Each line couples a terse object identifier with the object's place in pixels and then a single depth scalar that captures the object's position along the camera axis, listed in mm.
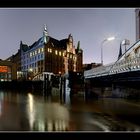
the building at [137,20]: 27982
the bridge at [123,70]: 10377
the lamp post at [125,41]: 19997
